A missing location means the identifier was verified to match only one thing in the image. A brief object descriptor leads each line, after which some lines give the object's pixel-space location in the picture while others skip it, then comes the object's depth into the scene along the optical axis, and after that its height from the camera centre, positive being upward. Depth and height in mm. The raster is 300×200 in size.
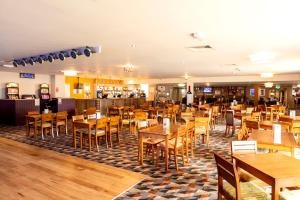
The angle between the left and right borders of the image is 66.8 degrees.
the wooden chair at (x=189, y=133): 5098 -914
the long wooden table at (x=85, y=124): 6035 -765
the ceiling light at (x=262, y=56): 6221 +1101
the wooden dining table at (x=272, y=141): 3438 -760
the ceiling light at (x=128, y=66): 8977 +1188
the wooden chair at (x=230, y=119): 7925 -867
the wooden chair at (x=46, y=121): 7558 -828
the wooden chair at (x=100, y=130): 6148 -930
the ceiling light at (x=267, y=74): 11715 +1027
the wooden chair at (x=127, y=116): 8529 -927
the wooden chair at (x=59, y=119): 7965 -824
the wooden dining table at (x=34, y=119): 7590 -775
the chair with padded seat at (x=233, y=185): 2197 -1015
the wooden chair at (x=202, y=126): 6037 -882
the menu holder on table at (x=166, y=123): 5070 -636
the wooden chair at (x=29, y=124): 7812 -949
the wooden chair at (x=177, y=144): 4576 -1026
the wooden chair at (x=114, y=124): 6490 -815
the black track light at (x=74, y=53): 5669 +1083
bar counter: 13000 -475
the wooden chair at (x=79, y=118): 6478 -673
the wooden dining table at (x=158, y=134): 4477 -788
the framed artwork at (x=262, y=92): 22109 +188
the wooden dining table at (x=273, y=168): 2084 -767
